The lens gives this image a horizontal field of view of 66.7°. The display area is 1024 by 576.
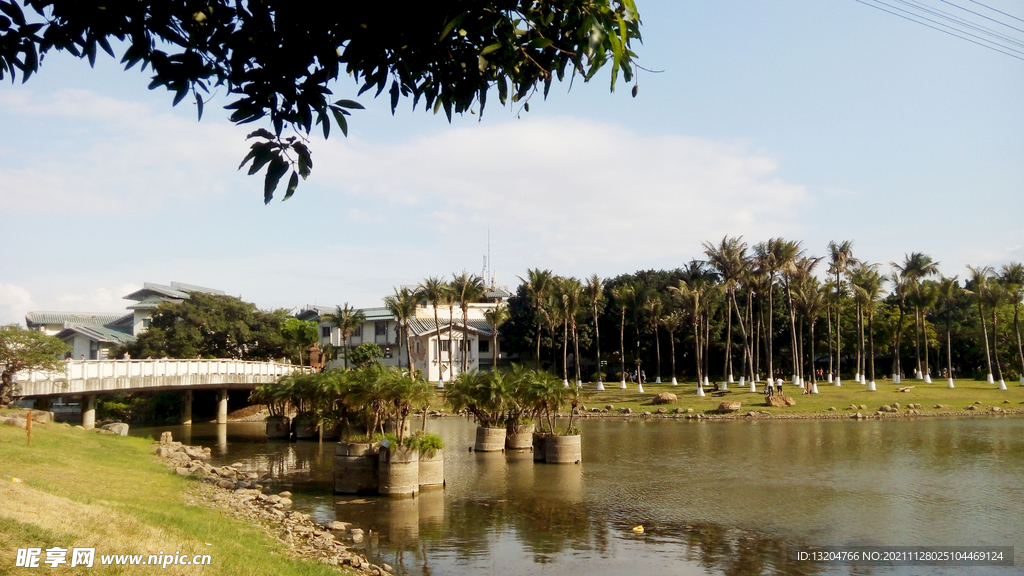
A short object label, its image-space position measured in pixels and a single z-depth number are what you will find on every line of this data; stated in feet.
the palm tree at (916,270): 232.94
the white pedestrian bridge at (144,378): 109.29
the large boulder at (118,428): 118.90
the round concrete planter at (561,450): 99.45
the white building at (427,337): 278.67
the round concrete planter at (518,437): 111.75
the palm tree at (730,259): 208.85
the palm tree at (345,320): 262.47
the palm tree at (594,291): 241.33
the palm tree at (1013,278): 238.27
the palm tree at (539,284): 246.27
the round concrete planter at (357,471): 78.38
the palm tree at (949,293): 232.12
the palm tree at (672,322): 234.38
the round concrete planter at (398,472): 74.59
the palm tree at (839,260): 226.38
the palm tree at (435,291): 249.55
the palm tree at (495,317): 247.70
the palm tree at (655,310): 228.63
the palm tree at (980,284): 223.92
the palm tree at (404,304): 249.34
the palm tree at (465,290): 249.34
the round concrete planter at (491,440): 111.04
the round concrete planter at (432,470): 78.84
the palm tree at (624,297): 236.63
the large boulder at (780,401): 182.50
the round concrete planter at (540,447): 101.50
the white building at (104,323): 223.51
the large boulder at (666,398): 193.57
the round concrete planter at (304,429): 144.46
